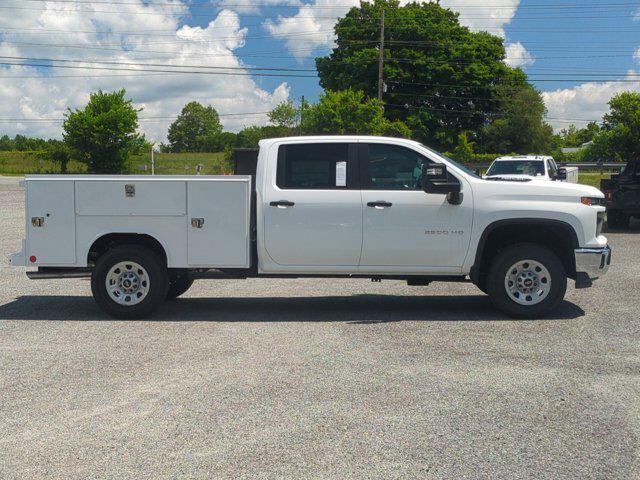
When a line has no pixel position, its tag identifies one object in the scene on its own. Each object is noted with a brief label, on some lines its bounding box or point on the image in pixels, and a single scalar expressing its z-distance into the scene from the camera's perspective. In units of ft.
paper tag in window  26.23
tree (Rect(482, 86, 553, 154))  188.03
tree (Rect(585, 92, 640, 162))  162.61
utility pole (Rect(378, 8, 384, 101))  139.85
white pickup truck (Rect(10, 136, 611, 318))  25.88
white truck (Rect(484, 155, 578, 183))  63.16
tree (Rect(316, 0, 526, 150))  187.01
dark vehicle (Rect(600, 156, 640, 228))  56.80
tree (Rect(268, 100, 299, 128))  244.83
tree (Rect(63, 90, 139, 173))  166.61
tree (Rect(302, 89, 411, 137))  128.98
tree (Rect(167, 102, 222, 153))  428.97
